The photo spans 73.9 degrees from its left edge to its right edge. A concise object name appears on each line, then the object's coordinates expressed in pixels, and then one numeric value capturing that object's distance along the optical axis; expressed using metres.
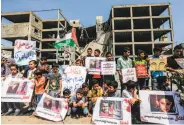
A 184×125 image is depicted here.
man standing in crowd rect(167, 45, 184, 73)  3.46
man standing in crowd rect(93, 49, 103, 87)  4.04
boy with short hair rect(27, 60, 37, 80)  3.91
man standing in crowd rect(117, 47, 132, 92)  3.88
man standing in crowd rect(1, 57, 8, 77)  4.16
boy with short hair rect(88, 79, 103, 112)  3.48
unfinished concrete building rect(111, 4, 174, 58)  20.04
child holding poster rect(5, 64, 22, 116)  3.62
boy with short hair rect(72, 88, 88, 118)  3.42
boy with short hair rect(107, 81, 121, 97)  3.34
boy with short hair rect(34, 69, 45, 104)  3.64
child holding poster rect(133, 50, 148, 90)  3.81
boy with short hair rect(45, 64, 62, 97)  3.83
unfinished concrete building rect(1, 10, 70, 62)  21.53
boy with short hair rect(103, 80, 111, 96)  3.55
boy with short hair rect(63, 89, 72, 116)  3.46
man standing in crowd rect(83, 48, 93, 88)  4.07
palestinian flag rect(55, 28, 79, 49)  5.85
